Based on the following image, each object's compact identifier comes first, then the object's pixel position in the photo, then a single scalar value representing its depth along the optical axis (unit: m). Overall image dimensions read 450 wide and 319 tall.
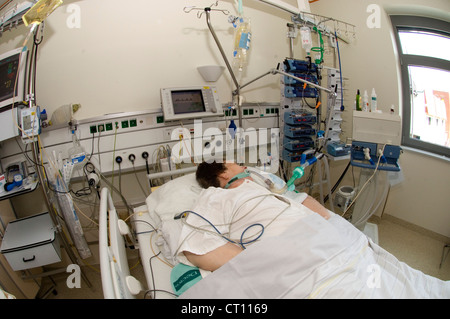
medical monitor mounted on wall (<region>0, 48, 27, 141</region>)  1.41
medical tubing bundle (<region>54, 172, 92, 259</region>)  1.49
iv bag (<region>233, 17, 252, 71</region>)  1.87
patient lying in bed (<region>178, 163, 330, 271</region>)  1.00
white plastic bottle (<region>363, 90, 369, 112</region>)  1.79
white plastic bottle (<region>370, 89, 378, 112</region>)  1.79
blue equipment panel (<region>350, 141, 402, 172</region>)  1.58
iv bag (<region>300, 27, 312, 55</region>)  2.04
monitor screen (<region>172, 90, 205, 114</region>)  1.85
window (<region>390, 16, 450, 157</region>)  2.07
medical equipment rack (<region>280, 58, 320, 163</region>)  2.10
